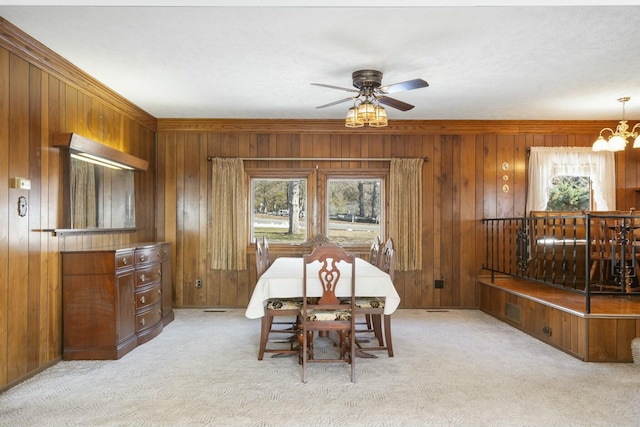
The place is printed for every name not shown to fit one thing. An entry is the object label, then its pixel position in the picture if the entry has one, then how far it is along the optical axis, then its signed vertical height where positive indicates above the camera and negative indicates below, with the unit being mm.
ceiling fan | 3773 +1187
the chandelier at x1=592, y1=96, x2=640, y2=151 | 4761 +861
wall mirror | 3721 +331
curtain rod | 5785 +791
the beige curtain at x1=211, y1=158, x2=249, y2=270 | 5750 +29
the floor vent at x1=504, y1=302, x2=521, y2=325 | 4754 -1098
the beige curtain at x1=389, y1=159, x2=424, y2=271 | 5773 +74
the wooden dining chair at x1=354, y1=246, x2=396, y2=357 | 3553 -771
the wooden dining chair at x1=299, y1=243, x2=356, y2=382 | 3195 -685
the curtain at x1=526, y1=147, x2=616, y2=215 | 5852 +631
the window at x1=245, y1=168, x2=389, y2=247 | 5934 +122
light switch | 3057 +254
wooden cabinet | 3666 -746
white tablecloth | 3426 -577
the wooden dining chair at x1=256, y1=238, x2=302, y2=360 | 3539 -809
